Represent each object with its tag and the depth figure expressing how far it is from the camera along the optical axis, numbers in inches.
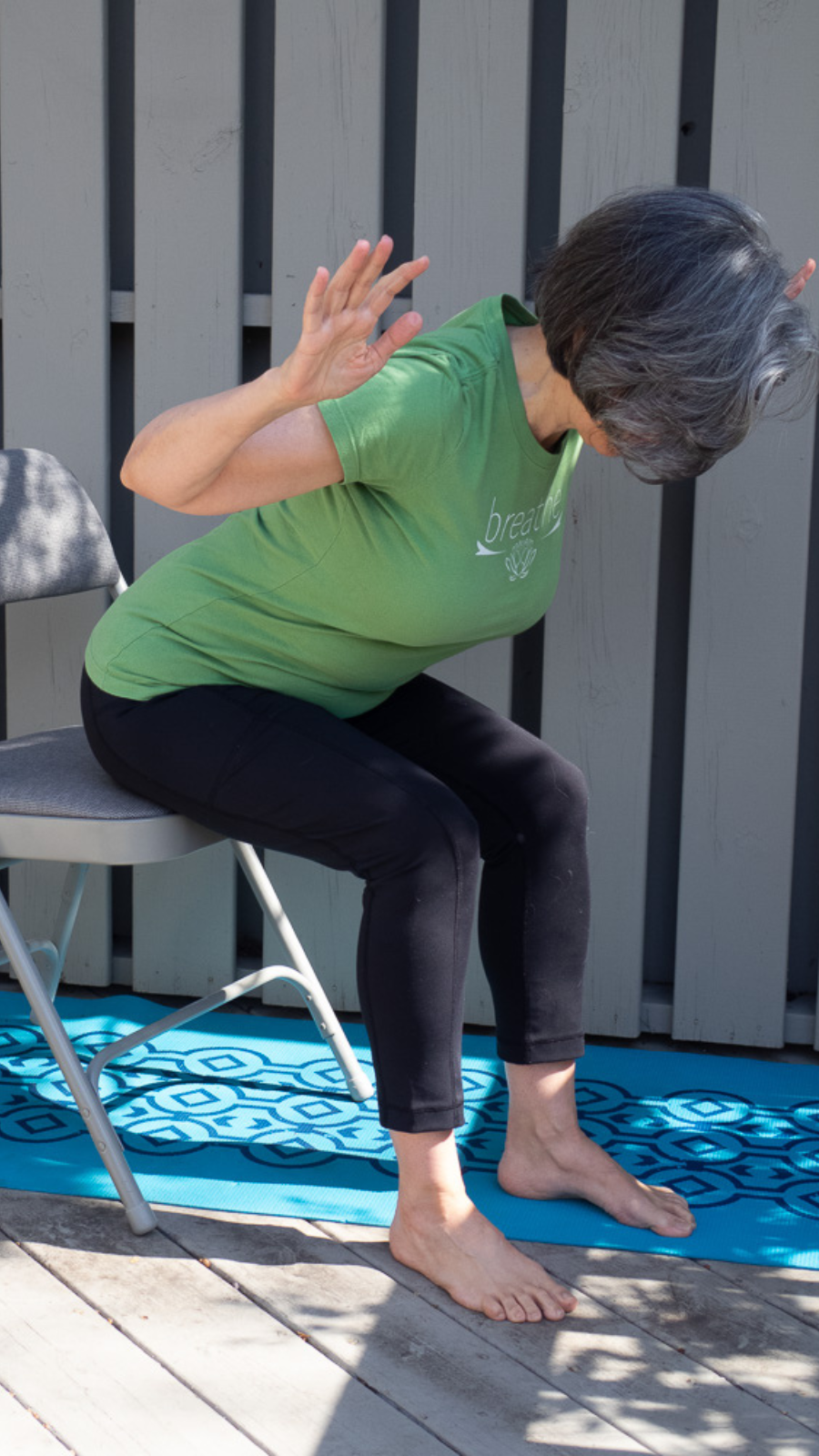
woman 73.4
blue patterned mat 87.9
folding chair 83.9
